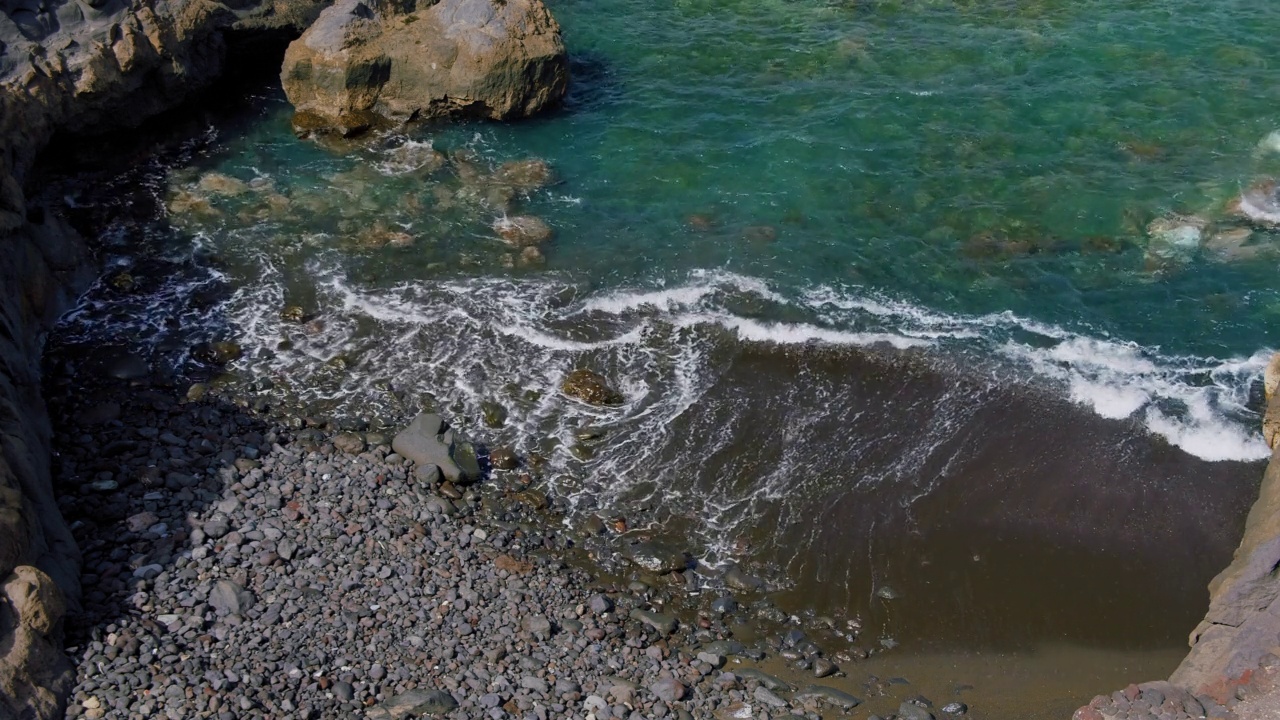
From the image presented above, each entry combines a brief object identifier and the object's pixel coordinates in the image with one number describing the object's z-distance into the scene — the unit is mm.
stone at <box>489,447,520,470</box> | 17594
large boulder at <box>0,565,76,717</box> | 12188
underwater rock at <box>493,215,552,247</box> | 22625
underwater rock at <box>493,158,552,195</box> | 24219
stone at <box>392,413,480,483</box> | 17062
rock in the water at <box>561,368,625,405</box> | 18828
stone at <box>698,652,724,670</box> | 14398
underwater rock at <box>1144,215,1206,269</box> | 21797
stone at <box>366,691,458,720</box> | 13070
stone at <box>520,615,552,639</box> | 14516
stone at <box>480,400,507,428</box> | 18438
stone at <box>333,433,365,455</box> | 17469
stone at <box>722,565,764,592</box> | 15703
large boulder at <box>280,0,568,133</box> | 25406
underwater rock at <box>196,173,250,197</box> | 23672
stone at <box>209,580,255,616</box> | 14156
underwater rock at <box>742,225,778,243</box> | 22578
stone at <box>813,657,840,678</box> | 14383
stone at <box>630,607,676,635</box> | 14930
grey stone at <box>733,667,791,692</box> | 14089
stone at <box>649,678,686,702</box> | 13711
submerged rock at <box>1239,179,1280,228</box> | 22625
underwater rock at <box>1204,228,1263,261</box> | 21812
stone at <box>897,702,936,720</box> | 13766
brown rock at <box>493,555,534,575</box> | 15570
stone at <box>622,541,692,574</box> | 15883
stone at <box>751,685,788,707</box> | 13805
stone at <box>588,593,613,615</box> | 15070
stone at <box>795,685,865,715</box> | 13930
